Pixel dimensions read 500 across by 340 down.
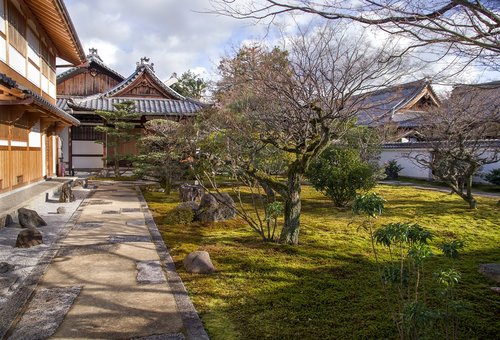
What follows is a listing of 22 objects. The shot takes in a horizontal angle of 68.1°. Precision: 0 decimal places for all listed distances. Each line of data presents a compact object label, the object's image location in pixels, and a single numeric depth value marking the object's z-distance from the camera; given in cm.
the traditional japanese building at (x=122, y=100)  1948
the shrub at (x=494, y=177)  1695
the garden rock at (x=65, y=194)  1065
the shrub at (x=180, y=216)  828
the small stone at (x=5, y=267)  475
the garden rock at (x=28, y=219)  736
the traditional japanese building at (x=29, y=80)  880
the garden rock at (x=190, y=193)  1134
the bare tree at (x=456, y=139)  980
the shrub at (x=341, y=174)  1020
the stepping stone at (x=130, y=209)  986
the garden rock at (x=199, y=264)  500
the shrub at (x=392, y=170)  2190
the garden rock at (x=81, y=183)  1437
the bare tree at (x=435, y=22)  258
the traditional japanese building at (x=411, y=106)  2256
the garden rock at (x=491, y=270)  486
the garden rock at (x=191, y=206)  860
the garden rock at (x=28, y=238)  596
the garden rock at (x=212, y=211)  842
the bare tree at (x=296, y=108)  593
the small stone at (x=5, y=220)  706
